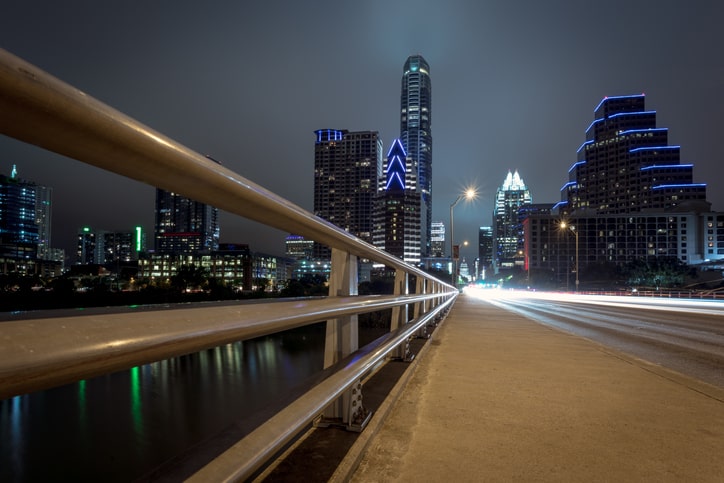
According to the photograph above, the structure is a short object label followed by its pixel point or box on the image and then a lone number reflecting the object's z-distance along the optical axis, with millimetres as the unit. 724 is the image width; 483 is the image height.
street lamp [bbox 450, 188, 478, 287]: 31431
